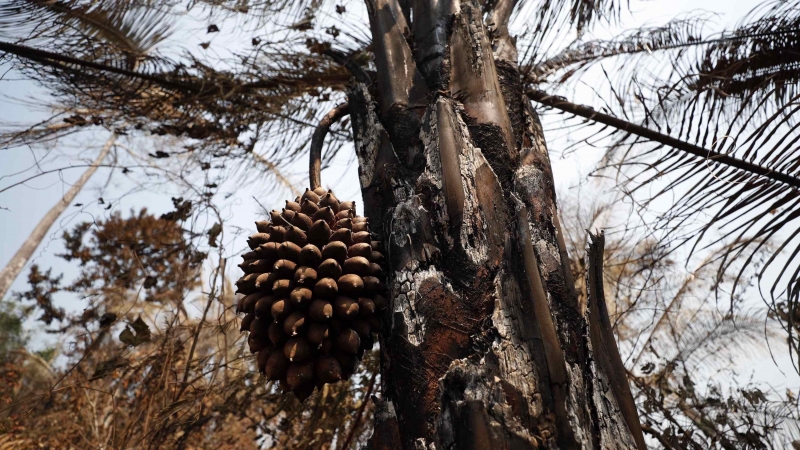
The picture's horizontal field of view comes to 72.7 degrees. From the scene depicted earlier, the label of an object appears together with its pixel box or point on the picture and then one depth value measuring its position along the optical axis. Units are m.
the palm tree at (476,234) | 0.85
